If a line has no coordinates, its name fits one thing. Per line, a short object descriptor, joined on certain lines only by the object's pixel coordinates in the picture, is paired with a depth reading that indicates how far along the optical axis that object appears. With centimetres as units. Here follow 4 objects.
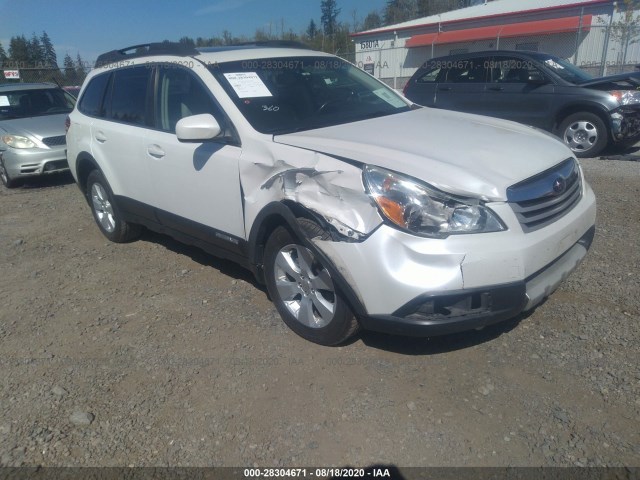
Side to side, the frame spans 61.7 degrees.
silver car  831
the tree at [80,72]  1895
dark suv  798
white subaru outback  269
